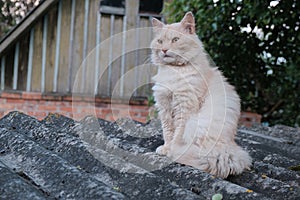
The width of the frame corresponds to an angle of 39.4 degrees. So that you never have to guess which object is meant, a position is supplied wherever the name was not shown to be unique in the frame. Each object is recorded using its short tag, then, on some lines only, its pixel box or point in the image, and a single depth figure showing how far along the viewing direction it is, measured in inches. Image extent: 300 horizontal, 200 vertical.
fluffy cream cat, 84.7
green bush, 195.8
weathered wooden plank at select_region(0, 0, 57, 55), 251.0
